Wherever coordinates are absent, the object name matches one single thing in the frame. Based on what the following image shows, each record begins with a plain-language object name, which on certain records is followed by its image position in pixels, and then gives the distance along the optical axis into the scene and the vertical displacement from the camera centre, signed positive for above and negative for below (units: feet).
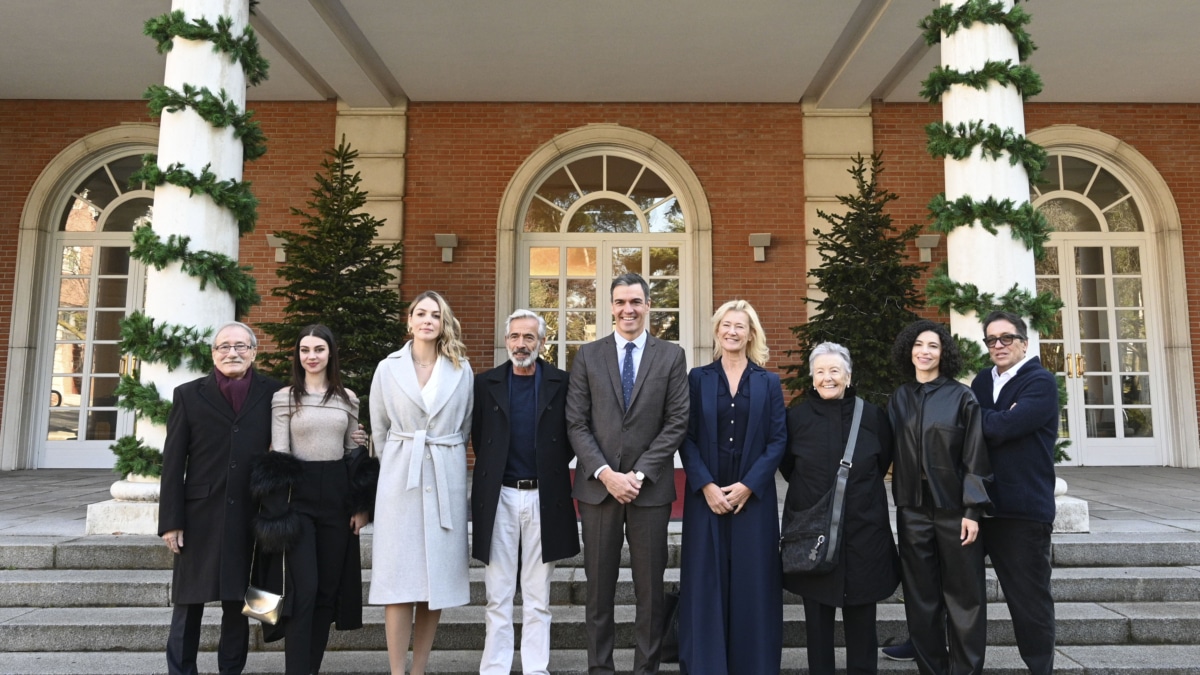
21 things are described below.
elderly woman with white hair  9.29 -1.50
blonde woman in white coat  9.37 -1.16
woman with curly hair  9.27 -1.41
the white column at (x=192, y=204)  14.88 +3.83
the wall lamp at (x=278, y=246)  26.55 +5.25
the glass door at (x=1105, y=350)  27.48 +1.81
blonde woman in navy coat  9.41 -1.68
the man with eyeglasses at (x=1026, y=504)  9.51 -1.40
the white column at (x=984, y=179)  15.16 +4.61
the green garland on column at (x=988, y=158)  14.92 +4.93
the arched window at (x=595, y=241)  27.61 +5.73
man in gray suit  9.50 -0.86
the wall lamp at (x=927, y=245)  26.66 +5.50
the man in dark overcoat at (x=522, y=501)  9.71 -1.46
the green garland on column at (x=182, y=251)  14.57 +2.79
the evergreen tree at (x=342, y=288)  20.22 +2.91
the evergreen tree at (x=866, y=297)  21.08 +2.90
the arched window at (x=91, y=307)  27.61 +3.14
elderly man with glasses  9.31 -1.54
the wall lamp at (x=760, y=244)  26.48 +5.44
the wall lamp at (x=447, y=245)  26.48 +5.34
